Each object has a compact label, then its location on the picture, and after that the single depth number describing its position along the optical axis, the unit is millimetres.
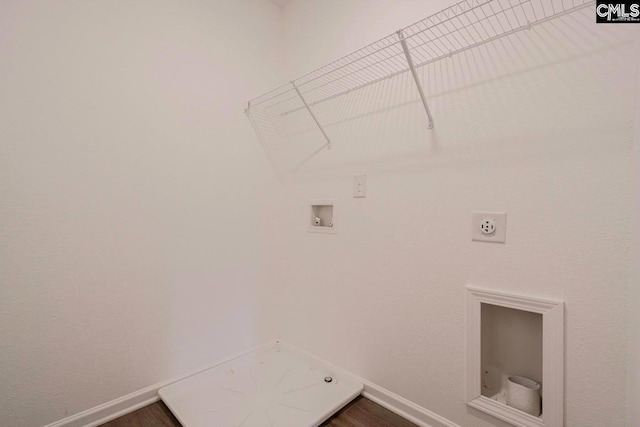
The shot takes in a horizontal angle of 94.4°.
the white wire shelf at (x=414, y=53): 1048
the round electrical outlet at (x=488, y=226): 1140
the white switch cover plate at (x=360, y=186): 1560
